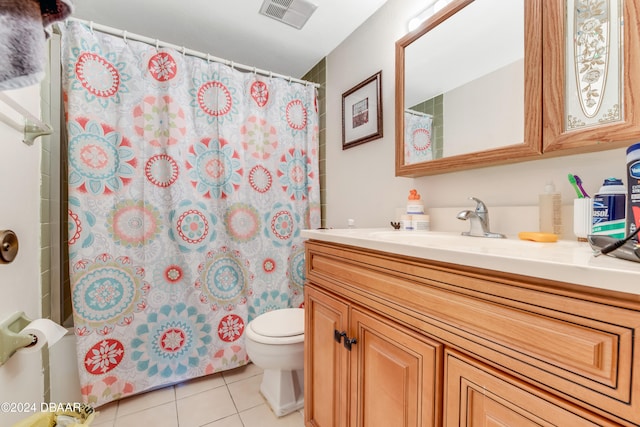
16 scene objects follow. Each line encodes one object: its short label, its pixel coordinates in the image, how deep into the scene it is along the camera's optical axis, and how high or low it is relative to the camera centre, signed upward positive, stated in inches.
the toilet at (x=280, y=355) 50.6 -27.3
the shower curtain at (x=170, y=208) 52.9 +0.7
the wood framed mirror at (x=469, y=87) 34.0 +19.0
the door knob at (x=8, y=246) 31.1 -4.1
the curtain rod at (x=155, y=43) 53.6 +36.8
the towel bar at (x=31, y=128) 35.8 +12.0
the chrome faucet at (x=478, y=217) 37.8 -0.9
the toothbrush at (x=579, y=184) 29.4 +2.9
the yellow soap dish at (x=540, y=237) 30.5 -3.0
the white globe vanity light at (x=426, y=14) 46.8 +36.0
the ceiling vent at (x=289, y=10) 56.7 +43.7
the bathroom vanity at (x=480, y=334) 15.3 -9.5
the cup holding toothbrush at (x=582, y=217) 28.1 -0.7
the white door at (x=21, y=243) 33.9 -4.9
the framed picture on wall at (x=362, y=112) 59.4 +23.4
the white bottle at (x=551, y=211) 32.3 +0.0
